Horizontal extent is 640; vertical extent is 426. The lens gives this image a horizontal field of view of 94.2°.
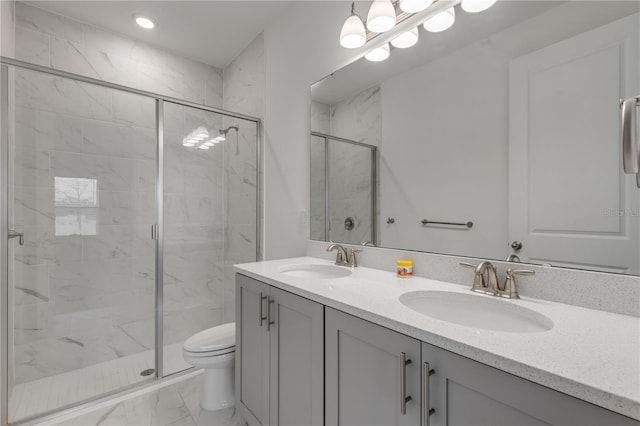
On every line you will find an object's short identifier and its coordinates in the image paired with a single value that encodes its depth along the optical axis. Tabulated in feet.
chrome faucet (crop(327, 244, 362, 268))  5.39
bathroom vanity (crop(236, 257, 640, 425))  1.79
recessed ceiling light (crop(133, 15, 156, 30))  7.43
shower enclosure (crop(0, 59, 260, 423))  6.26
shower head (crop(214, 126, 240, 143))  8.41
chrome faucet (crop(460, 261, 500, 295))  3.43
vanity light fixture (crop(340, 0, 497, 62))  4.13
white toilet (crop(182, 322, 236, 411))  5.44
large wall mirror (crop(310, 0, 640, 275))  2.91
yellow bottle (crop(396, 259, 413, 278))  4.44
